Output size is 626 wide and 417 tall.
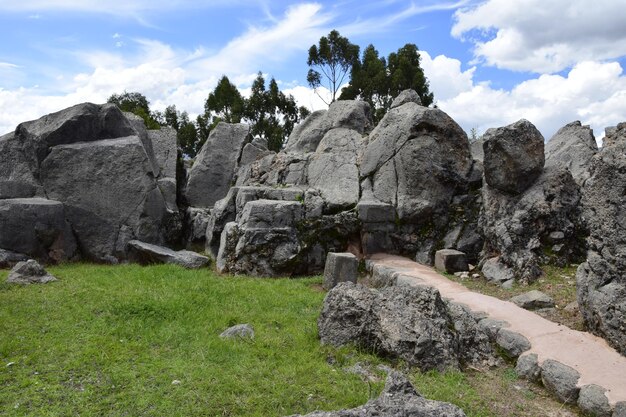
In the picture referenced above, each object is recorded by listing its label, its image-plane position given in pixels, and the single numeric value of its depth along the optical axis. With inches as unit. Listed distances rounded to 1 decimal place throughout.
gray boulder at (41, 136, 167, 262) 528.7
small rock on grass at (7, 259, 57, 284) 388.2
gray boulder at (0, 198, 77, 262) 476.7
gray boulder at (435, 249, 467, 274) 460.1
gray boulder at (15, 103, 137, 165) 550.9
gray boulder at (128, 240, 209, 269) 496.4
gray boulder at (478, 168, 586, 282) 415.2
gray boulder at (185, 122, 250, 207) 726.5
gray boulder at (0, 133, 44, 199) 535.2
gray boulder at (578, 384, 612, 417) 212.2
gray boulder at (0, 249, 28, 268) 464.8
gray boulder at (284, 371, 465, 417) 131.5
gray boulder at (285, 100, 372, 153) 692.1
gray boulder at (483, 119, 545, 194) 433.4
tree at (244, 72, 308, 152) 1640.0
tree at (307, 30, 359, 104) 1624.0
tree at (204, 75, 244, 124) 1632.6
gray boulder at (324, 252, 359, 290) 420.5
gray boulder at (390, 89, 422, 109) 657.0
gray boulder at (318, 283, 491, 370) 258.7
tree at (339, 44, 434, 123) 1530.5
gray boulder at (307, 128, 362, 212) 534.3
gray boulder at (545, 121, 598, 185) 554.9
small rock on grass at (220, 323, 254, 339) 282.2
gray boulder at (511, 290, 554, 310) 335.9
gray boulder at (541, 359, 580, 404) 228.7
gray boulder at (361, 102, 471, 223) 522.9
